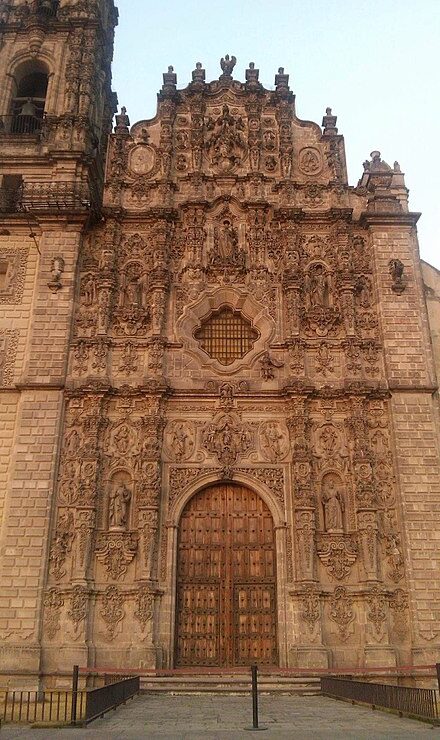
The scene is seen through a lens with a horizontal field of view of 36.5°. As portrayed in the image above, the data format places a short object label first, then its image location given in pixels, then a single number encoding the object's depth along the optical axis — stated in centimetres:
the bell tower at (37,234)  1459
